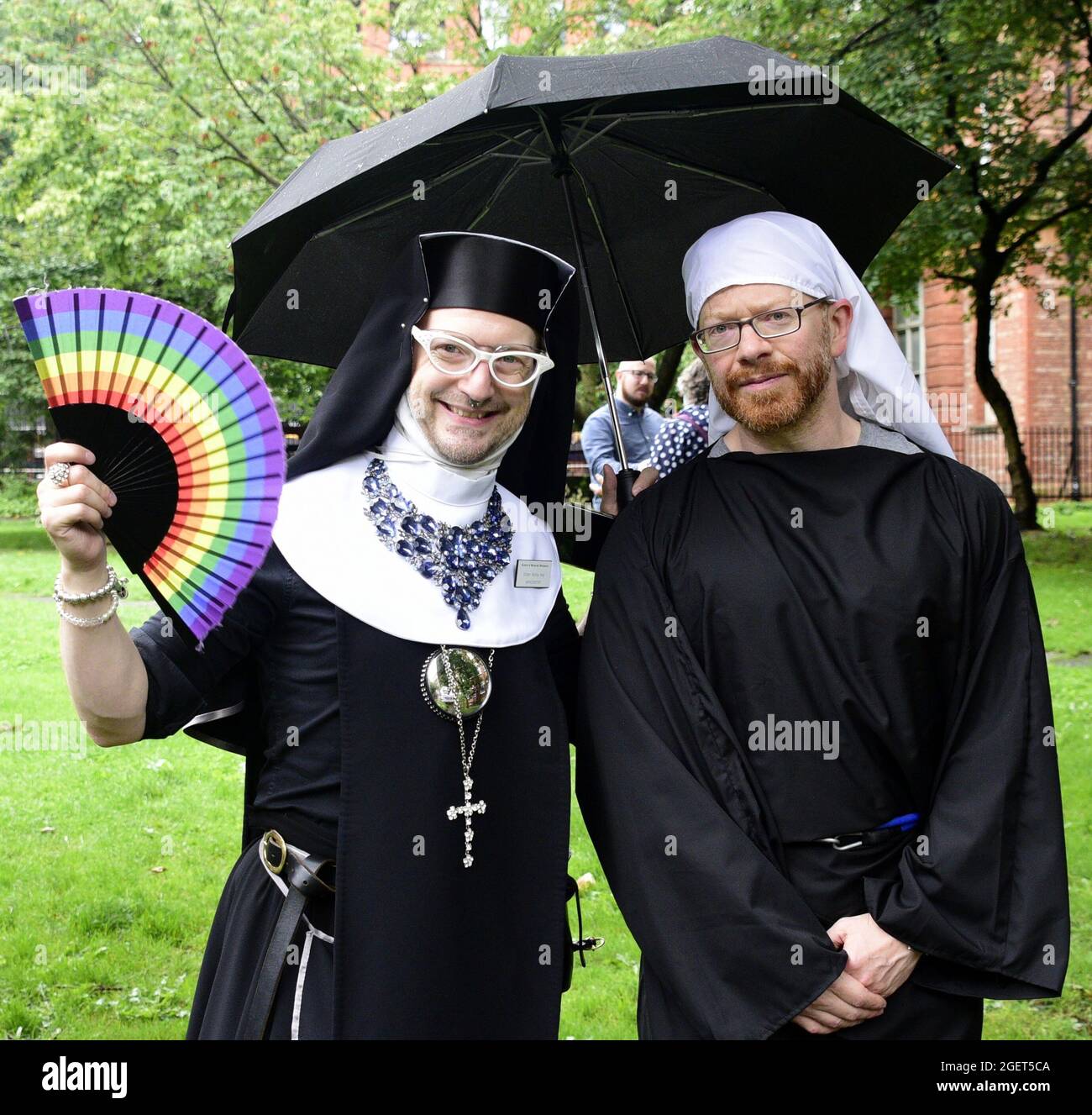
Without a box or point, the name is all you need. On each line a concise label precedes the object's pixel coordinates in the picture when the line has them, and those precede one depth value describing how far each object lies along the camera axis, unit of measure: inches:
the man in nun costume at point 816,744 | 94.7
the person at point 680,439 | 198.8
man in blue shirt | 310.8
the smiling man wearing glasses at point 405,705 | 91.3
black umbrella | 100.0
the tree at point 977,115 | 445.7
